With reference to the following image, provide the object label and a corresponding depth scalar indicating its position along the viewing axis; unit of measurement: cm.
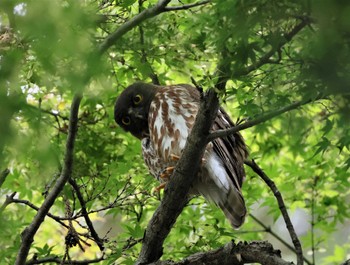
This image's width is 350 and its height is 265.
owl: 1167
